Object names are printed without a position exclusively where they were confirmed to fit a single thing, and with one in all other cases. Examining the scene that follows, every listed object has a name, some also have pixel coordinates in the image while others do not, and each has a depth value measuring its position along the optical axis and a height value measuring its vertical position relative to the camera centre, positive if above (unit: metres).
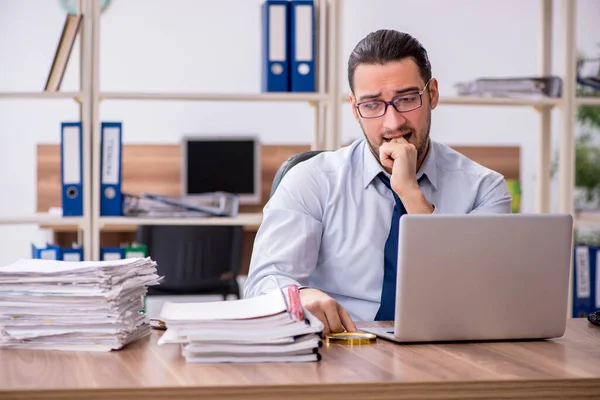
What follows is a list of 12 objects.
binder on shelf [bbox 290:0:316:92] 2.98 +0.52
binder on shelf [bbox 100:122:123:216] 2.94 +0.04
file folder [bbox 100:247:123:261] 3.00 -0.28
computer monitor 4.82 +0.10
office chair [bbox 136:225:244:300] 4.33 -0.42
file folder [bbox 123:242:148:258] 3.05 -0.28
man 1.84 -0.03
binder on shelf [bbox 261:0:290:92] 2.97 +0.51
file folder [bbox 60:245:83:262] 2.94 -0.28
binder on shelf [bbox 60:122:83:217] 2.89 +0.04
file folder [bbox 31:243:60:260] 2.92 -0.28
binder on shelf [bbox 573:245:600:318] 3.15 -0.40
